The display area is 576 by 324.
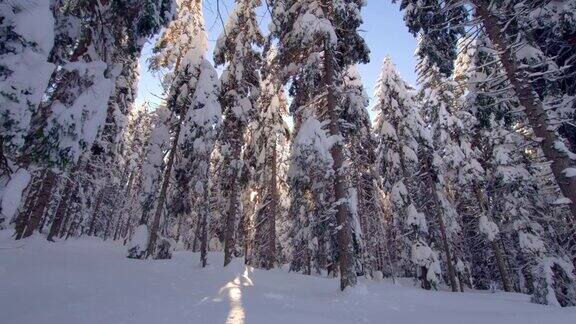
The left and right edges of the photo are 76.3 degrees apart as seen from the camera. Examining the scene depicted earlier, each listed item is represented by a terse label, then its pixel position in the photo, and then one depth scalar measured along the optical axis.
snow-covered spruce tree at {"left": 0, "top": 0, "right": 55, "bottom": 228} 4.50
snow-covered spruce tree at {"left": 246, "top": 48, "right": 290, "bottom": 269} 21.05
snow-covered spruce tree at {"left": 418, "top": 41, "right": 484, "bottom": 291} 22.73
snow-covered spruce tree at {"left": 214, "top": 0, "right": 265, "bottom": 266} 18.95
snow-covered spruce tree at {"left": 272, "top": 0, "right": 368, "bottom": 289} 11.97
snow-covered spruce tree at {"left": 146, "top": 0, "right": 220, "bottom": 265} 17.53
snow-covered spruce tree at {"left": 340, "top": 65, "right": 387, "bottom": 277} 21.51
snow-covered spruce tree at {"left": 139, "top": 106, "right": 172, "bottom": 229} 19.28
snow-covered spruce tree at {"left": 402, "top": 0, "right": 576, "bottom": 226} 8.34
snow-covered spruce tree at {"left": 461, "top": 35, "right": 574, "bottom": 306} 15.12
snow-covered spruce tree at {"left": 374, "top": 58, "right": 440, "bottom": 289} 21.56
